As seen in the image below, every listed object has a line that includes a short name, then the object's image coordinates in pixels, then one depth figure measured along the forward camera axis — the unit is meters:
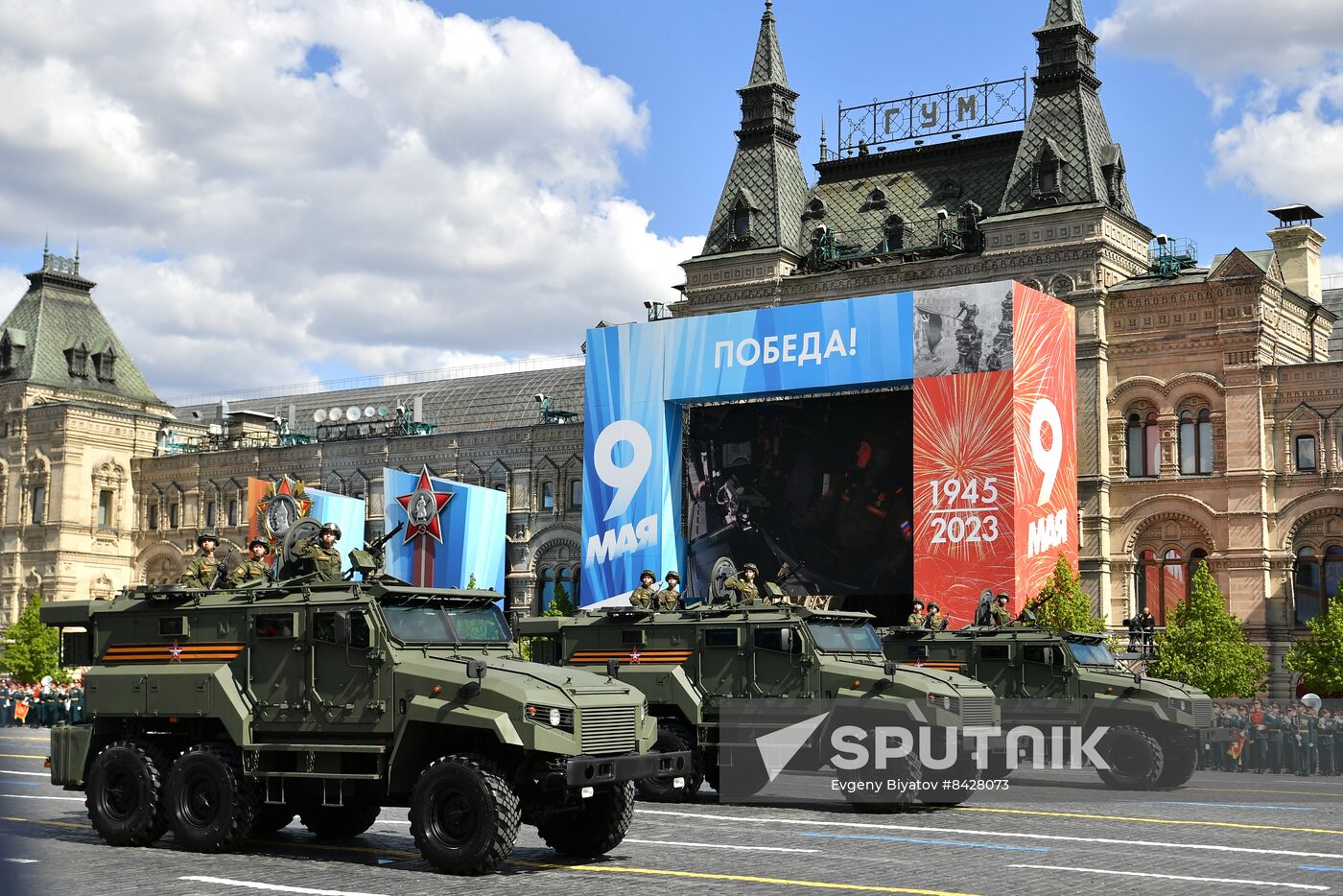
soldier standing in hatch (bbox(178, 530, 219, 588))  18.27
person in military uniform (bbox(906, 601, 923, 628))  27.22
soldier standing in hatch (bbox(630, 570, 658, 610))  23.23
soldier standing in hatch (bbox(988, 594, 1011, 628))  27.45
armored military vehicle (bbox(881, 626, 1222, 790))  24.27
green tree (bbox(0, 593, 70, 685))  66.00
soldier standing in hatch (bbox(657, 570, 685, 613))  23.30
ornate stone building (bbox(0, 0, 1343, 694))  48.25
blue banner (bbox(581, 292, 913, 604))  48.53
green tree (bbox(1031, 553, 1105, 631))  43.59
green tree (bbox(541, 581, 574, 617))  59.76
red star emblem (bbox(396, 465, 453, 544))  61.03
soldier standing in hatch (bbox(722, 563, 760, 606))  23.05
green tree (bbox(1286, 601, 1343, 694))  41.00
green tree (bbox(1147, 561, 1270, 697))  41.75
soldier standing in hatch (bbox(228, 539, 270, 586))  17.91
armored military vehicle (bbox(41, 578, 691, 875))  14.20
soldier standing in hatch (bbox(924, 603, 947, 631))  27.29
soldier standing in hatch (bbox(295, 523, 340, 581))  16.98
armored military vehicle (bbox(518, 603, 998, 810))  20.58
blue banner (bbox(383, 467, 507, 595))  60.53
